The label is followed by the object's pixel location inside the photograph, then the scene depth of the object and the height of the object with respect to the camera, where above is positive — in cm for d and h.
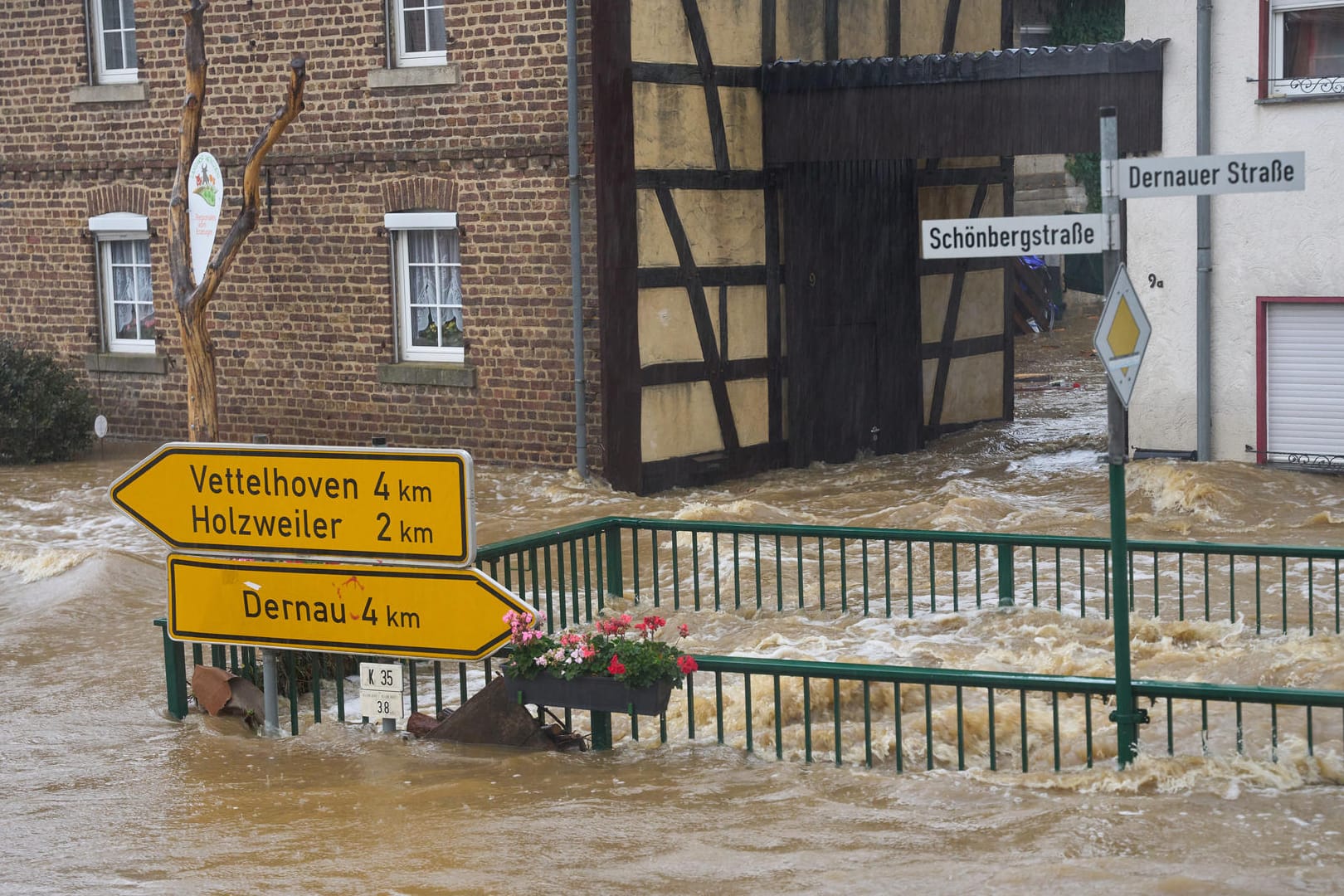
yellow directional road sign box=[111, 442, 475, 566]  1529 -159
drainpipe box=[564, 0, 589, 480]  3105 -97
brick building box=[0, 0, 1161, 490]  3156 -65
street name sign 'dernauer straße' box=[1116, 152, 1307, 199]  1317 -18
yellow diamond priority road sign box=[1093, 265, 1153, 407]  1327 -78
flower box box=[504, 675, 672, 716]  1459 -235
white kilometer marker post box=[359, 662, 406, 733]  1598 -251
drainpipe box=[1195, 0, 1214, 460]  2983 -118
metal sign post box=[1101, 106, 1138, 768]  1320 -124
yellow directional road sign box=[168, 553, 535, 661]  1535 -209
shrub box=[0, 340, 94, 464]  3628 -271
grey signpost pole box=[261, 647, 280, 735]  1642 -257
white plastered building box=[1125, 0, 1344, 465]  2937 -105
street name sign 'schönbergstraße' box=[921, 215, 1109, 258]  1358 -42
